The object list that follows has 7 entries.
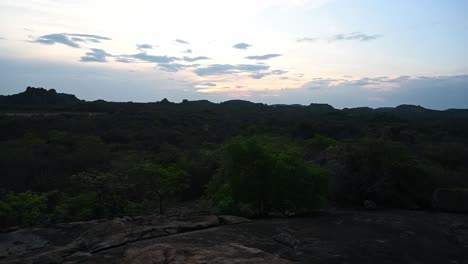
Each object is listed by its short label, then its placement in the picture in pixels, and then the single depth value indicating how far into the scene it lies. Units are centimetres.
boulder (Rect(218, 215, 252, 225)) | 824
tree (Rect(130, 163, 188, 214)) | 1160
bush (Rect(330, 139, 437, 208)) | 1105
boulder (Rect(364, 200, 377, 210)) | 1080
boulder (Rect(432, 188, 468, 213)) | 1052
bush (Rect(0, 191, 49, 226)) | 1016
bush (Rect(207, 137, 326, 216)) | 959
